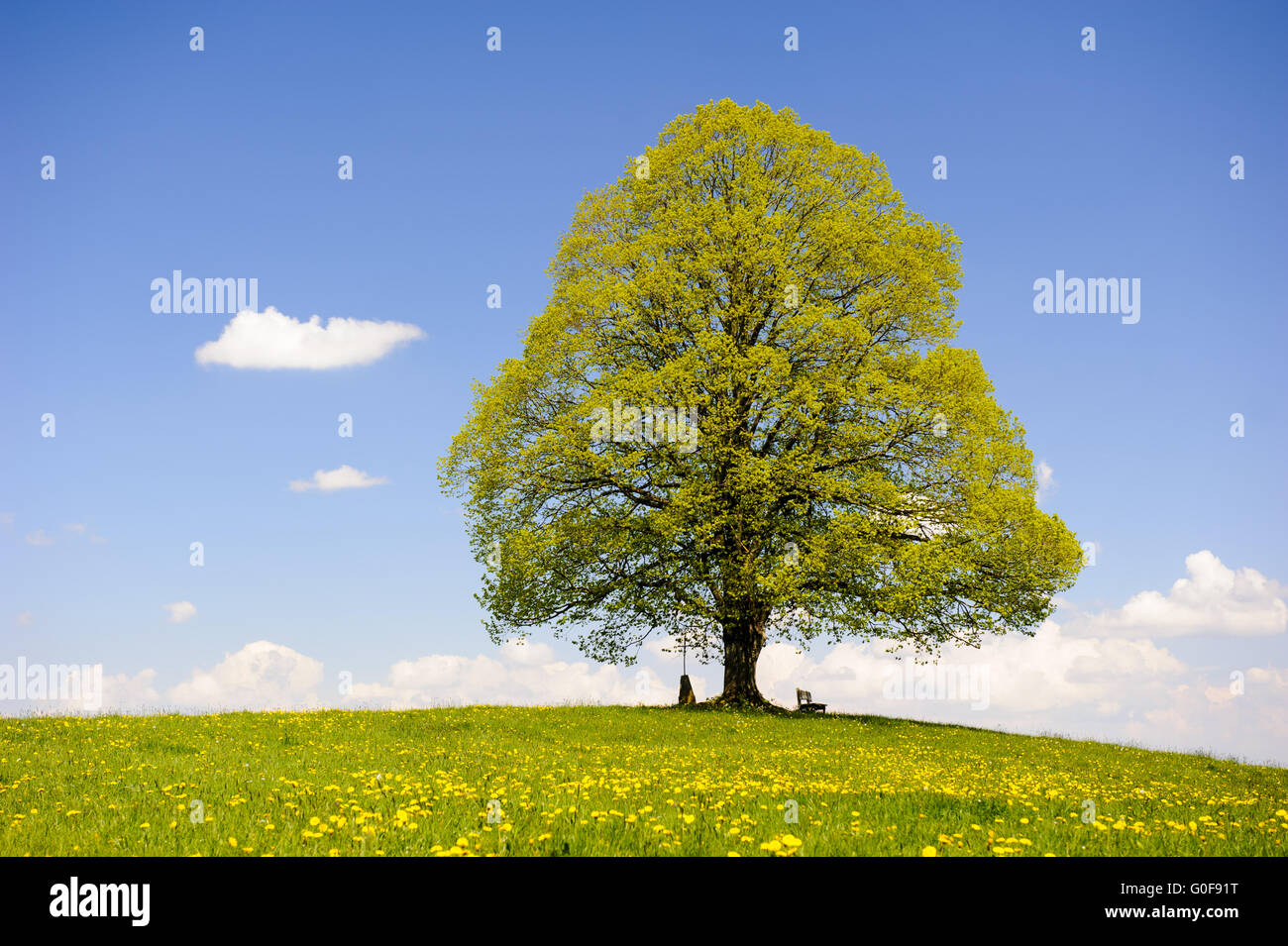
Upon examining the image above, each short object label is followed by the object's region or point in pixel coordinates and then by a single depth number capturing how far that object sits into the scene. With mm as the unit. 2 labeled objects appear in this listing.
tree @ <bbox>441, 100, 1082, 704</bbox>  23641
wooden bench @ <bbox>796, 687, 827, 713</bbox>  27531
